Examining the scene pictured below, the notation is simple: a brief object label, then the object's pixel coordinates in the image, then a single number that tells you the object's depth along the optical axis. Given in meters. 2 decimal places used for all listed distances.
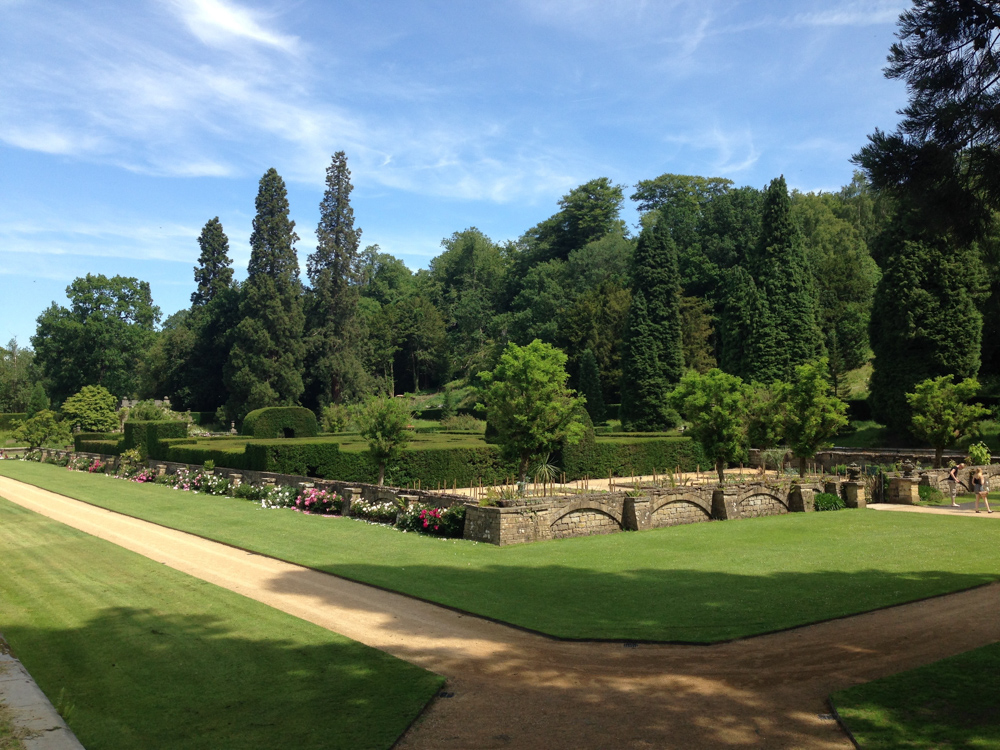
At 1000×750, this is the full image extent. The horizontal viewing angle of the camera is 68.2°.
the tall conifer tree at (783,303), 45.81
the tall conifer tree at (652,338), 46.81
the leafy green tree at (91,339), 67.62
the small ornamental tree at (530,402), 20.56
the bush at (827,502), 22.30
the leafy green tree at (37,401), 64.25
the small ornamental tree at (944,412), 27.47
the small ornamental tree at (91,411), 47.44
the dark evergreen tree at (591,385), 50.69
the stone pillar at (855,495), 22.81
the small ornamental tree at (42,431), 44.22
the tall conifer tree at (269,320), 57.59
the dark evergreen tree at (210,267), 72.06
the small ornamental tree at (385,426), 21.50
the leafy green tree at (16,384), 78.69
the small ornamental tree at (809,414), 24.62
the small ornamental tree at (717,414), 22.41
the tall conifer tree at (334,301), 61.47
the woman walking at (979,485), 21.19
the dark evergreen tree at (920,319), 36.53
